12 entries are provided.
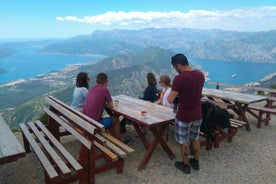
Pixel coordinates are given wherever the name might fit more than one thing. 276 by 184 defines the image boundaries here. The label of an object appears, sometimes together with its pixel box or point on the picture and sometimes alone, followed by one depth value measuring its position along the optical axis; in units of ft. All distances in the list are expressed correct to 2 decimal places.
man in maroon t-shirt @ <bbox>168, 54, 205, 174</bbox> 12.39
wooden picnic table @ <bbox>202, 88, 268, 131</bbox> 21.91
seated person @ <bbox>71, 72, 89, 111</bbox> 17.73
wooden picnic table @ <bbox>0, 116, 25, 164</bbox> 8.79
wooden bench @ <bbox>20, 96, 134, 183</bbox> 11.11
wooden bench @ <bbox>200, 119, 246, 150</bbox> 17.65
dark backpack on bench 15.80
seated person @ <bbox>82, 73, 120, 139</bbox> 14.99
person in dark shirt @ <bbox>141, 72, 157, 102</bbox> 21.00
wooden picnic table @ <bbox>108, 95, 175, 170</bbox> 14.39
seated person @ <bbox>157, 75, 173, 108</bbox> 18.95
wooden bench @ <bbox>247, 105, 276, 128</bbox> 23.04
